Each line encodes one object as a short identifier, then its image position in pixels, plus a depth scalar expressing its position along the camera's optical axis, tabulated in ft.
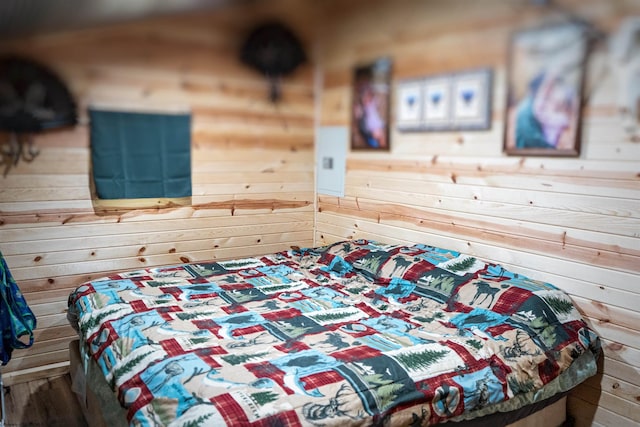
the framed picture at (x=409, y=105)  6.31
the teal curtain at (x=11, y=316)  5.60
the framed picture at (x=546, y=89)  4.68
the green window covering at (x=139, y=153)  6.59
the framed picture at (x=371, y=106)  6.70
